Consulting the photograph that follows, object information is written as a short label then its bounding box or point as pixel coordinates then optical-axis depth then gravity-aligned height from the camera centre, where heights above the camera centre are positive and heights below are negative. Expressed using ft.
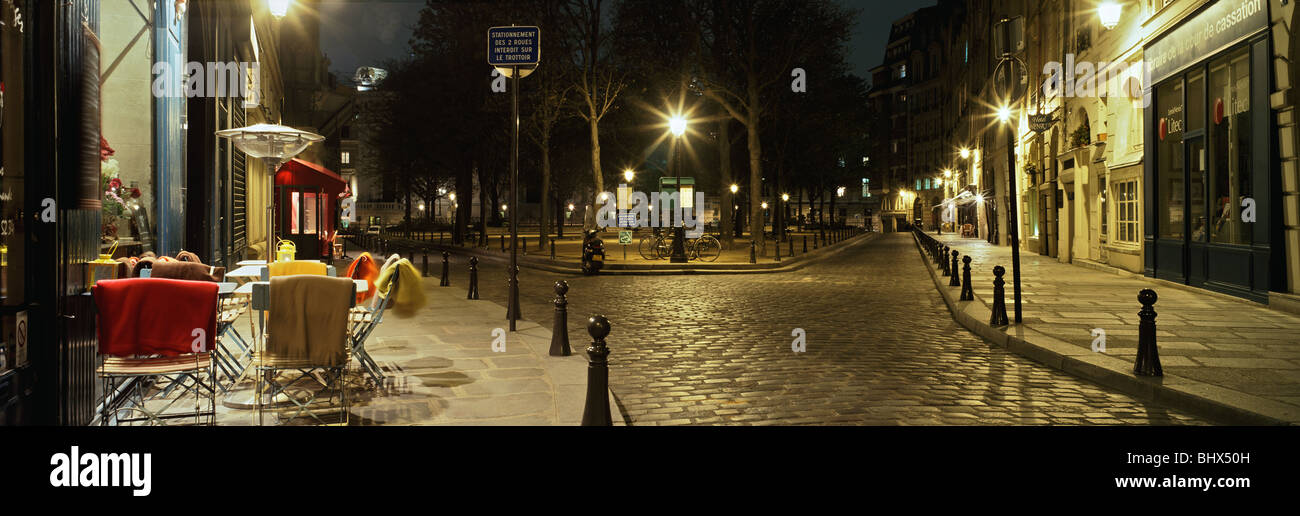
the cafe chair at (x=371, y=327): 23.54 -1.76
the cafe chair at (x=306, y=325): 18.90 -1.33
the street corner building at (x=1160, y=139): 40.98 +7.06
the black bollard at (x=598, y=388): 17.52 -2.56
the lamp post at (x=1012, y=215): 34.96 +1.46
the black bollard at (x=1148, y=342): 24.37 -2.54
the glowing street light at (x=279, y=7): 52.13 +15.17
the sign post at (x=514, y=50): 35.42 +8.36
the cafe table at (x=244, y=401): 21.14 -3.32
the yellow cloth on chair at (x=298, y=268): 26.32 -0.14
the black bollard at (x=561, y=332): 28.68 -2.34
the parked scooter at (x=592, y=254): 74.59 +0.38
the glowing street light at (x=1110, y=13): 61.41 +16.44
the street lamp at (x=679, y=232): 84.38 +2.39
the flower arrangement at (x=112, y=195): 30.78 +2.64
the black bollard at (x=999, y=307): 36.01 -2.24
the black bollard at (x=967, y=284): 46.39 -1.64
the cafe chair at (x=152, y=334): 17.63 -1.38
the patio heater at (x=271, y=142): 35.58 +5.02
